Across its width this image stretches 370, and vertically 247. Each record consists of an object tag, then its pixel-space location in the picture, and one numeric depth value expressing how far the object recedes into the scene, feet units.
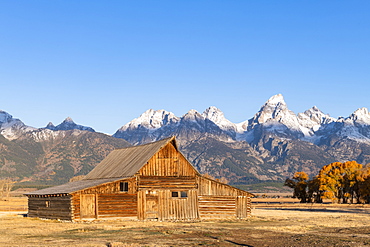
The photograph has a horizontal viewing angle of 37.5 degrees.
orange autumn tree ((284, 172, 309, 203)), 405.59
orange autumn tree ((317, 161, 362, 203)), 379.35
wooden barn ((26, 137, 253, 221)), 169.68
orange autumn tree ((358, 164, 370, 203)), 351.46
